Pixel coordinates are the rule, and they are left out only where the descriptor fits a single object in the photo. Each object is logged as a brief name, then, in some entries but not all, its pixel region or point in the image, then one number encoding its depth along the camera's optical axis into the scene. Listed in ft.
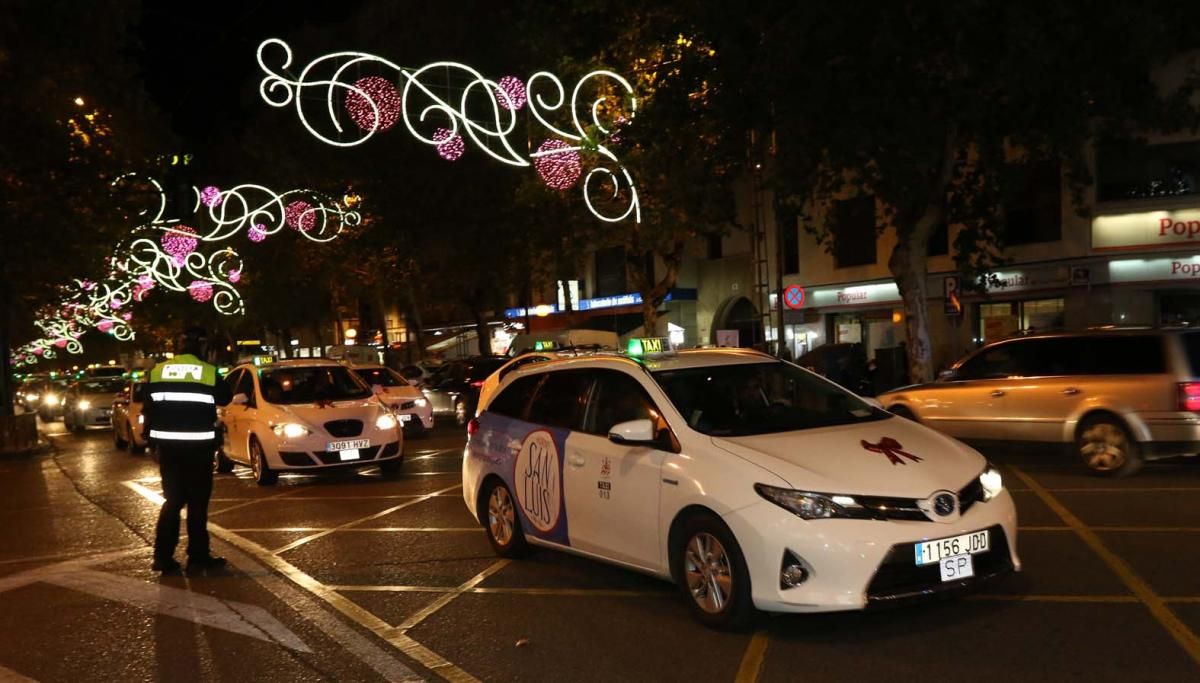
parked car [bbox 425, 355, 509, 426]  74.54
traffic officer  26.23
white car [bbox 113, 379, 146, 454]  64.90
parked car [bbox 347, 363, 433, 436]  64.13
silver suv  35.76
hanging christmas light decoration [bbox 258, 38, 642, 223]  46.73
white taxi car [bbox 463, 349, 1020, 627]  17.58
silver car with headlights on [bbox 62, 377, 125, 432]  99.76
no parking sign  73.10
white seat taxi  41.65
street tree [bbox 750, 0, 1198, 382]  49.08
